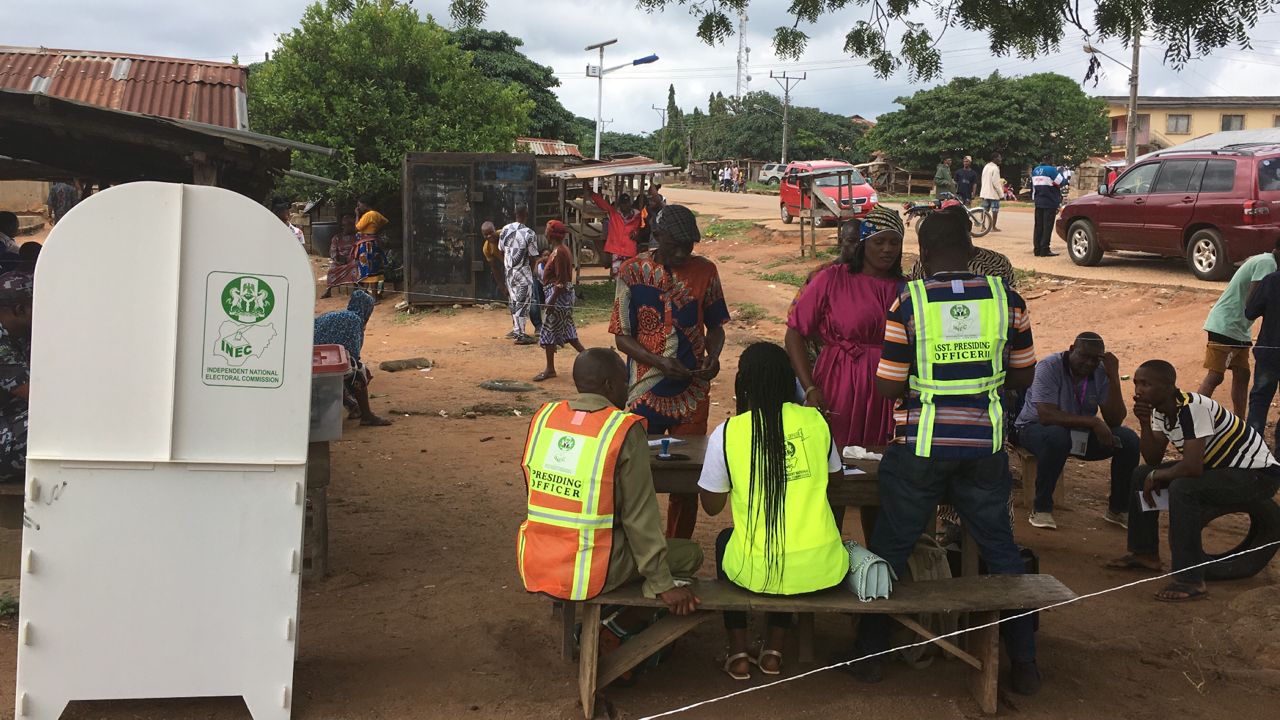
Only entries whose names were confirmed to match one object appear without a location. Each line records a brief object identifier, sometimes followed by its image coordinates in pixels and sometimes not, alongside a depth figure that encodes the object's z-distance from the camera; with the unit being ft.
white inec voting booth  11.57
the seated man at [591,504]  12.07
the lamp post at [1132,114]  86.28
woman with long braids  12.12
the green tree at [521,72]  116.06
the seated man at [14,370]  15.12
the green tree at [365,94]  57.93
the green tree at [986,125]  126.82
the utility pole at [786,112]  178.39
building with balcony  175.52
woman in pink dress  15.02
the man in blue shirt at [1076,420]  20.29
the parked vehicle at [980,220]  66.54
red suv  42.60
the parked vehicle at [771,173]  164.86
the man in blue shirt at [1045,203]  55.42
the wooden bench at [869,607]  12.23
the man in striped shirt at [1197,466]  17.04
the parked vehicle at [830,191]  69.97
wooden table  13.79
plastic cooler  16.29
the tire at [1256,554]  17.75
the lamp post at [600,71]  88.09
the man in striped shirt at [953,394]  12.25
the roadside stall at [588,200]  56.49
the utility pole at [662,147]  236.02
